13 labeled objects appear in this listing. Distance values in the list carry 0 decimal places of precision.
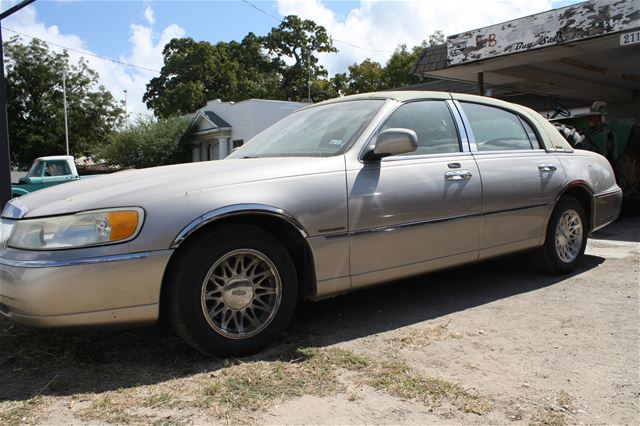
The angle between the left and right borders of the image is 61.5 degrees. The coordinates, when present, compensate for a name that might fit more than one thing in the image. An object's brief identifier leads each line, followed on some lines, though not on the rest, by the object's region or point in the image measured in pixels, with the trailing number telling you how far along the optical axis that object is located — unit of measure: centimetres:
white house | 2648
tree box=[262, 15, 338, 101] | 5128
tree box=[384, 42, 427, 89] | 4244
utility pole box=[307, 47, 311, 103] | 5036
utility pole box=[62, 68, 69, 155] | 3703
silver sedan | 278
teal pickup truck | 1352
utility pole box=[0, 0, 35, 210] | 705
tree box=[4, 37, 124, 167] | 3806
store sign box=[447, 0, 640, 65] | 886
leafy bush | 2934
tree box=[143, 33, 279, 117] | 4534
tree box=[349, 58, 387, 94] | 4381
